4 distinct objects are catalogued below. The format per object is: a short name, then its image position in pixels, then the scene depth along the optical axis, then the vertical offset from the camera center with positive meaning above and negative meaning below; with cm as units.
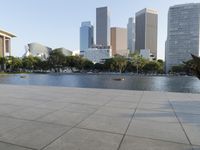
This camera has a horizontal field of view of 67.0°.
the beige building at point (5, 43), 8715 +1640
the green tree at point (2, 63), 7290 +351
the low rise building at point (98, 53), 14180 +1609
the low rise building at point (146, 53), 12836 +1483
